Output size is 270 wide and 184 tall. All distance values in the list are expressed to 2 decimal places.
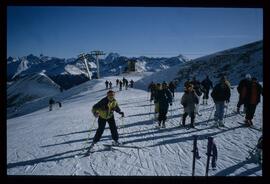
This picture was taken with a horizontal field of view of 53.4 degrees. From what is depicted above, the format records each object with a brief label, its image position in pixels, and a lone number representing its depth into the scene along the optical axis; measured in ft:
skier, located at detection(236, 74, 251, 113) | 34.00
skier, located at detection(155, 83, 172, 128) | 35.86
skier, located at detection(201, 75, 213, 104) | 53.01
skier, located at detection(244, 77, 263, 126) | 32.96
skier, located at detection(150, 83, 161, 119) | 36.96
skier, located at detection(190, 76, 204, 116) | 45.68
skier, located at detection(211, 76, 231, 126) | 33.81
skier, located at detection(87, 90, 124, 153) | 27.20
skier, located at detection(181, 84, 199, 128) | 34.50
